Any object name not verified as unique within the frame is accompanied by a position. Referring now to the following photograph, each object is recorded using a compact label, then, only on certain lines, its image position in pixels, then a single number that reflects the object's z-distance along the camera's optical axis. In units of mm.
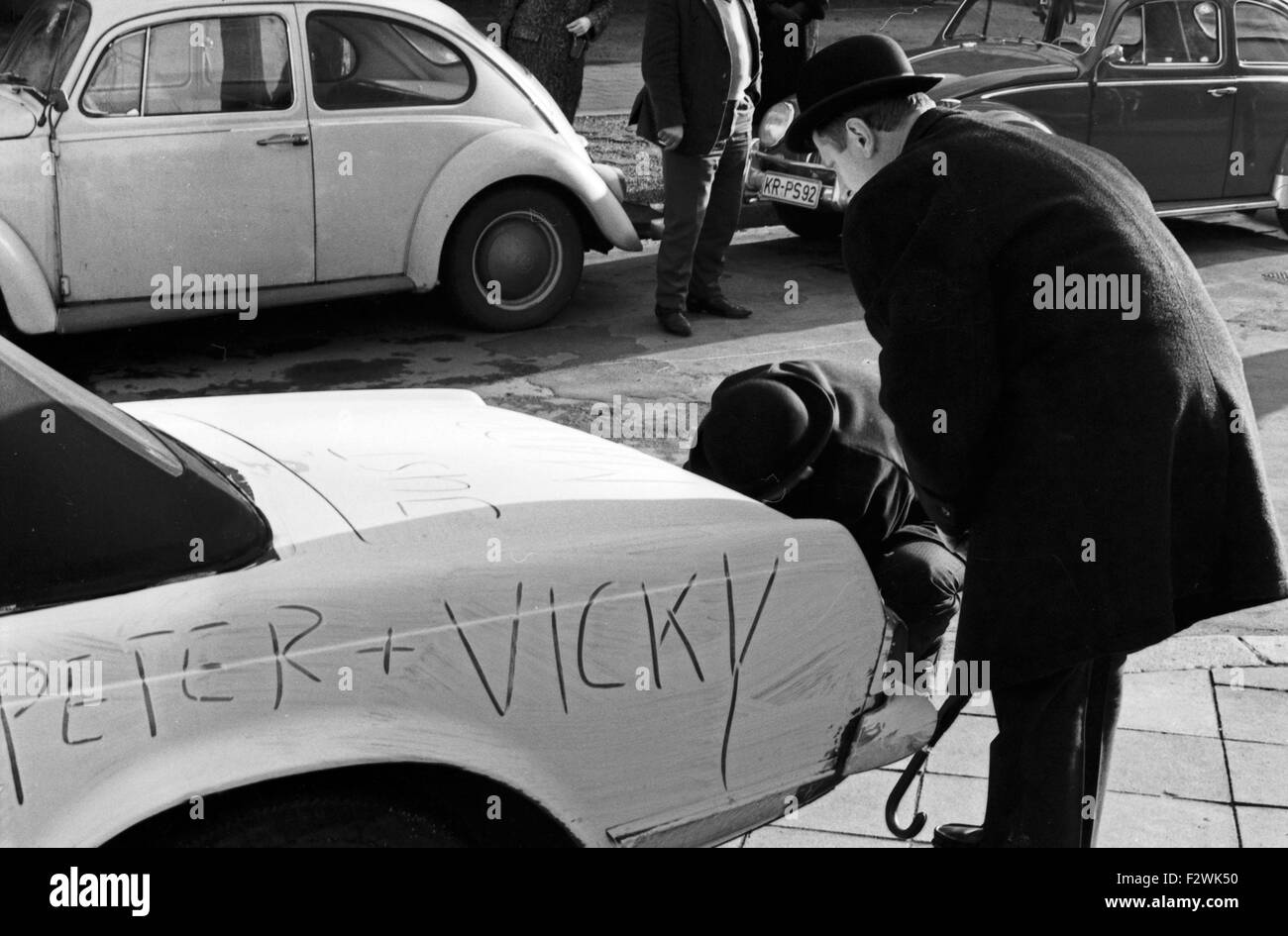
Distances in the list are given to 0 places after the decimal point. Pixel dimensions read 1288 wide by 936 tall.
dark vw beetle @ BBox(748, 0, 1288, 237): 8680
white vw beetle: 6137
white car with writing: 1967
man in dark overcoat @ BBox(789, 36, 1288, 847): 2549
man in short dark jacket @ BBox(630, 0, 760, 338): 7008
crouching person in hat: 3244
